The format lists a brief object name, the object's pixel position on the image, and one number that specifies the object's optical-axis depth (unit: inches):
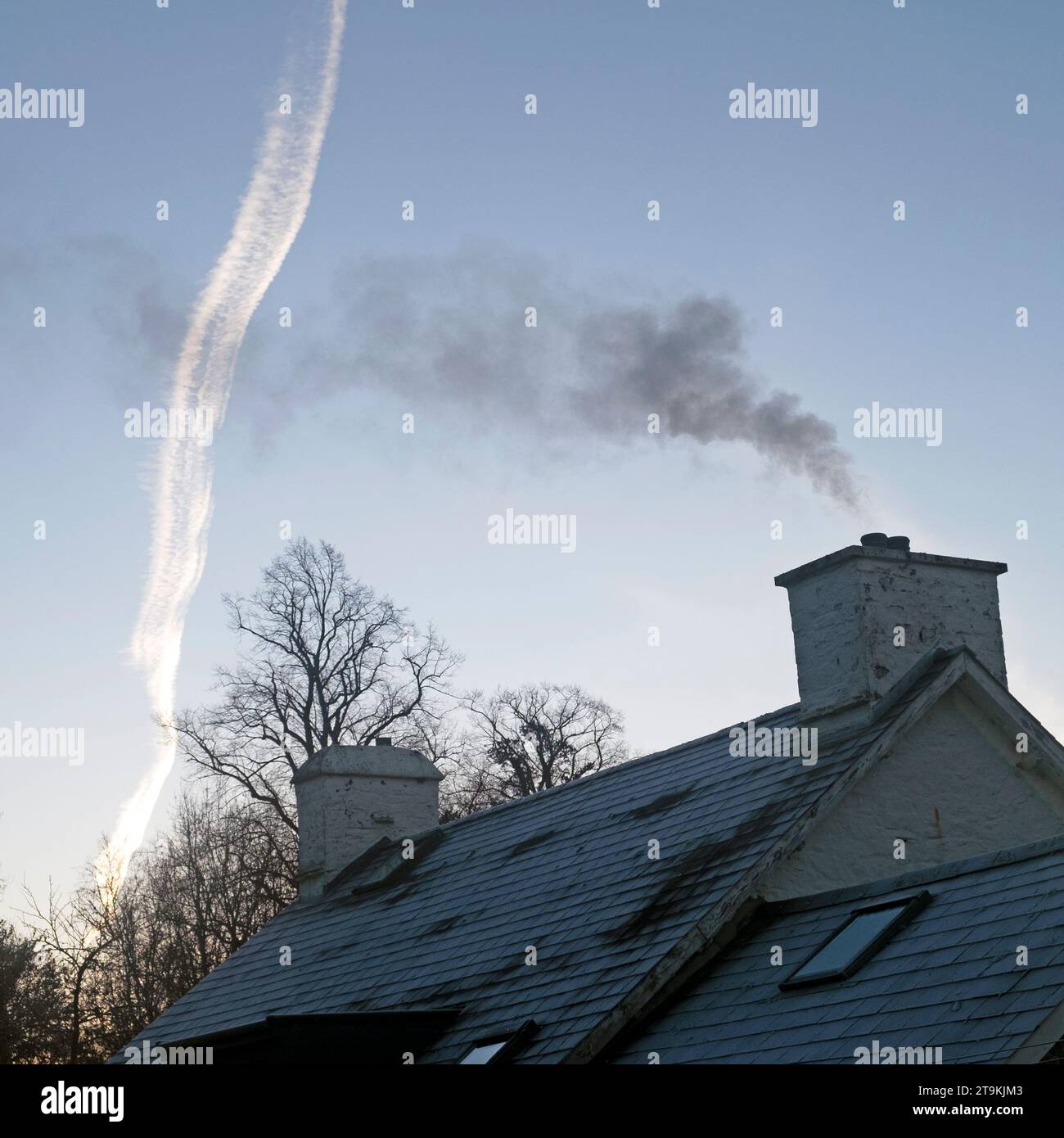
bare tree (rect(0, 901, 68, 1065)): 1285.7
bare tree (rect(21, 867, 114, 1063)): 1284.4
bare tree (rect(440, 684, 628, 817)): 1603.1
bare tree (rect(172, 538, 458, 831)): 1370.6
